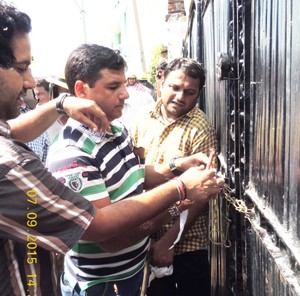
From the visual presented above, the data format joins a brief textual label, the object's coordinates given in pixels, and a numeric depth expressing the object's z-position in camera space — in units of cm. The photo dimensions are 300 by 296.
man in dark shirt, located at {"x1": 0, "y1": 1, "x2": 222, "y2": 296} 113
